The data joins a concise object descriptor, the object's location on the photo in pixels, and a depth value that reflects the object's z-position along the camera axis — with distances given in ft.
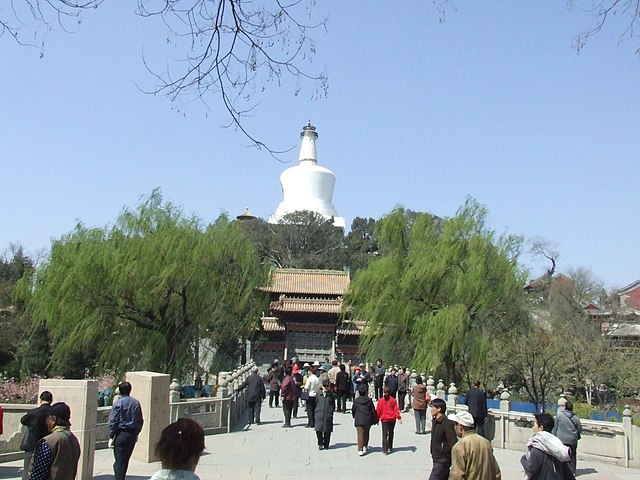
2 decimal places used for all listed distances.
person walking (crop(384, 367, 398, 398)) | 47.39
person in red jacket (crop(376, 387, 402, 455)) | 32.78
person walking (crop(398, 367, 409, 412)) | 51.08
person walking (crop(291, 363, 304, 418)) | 54.61
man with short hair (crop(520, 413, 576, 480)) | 15.43
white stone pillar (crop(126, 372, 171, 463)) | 29.12
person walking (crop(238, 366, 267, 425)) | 43.93
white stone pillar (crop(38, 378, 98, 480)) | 24.13
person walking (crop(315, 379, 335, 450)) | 33.58
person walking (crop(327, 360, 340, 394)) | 49.94
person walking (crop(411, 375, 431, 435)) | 39.33
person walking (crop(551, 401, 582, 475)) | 25.36
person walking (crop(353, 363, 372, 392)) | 53.18
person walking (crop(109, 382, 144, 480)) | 22.88
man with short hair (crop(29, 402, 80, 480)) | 15.15
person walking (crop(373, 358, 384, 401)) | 56.03
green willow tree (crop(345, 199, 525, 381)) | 65.72
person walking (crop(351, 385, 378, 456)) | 32.24
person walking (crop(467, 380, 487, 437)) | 34.75
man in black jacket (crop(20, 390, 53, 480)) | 20.08
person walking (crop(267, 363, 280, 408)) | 56.70
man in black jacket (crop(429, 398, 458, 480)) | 20.08
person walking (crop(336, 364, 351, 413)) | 51.93
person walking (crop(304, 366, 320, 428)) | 40.81
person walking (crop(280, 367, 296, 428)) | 42.55
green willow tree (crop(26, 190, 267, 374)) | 63.16
